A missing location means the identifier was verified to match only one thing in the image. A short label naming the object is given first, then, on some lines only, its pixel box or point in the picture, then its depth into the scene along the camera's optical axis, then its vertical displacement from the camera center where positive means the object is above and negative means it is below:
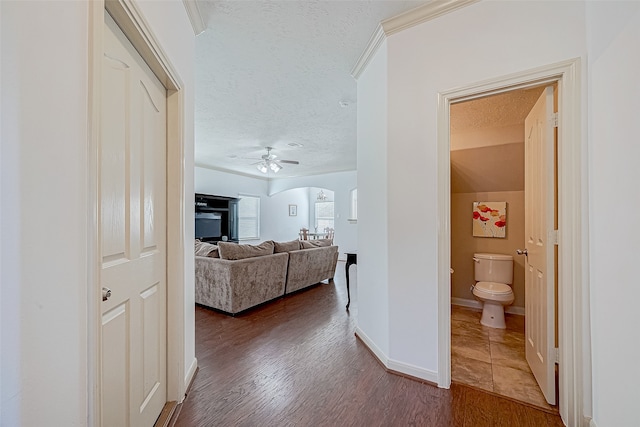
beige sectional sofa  3.27 -0.76
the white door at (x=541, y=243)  1.70 -0.20
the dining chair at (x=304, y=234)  9.18 -0.69
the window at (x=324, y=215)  10.86 -0.07
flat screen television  6.61 -0.30
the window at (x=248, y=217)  8.32 -0.12
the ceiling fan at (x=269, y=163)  5.63 +1.04
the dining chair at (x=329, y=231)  9.59 -0.64
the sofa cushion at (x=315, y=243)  4.43 -0.51
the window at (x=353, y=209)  7.63 +0.11
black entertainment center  6.63 -0.12
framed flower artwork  3.42 -0.08
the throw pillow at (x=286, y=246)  3.95 -0.49
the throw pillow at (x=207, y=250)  3.51 -0.48
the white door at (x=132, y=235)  1.10 -0.10
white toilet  2.84 -0.80
